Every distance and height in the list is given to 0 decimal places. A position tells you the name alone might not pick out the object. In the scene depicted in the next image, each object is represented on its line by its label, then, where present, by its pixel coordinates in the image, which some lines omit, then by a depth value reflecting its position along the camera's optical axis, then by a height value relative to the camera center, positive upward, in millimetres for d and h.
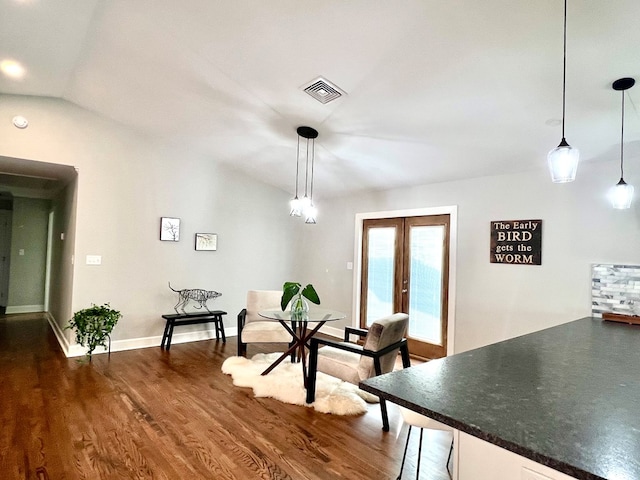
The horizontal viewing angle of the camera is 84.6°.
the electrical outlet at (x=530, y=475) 856 -551
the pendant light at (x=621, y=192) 2264 +435
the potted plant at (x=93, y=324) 4002 -956
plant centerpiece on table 3439 -469
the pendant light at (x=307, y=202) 3760 +486
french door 4461 -339
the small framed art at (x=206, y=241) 5237 +62
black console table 4703 -1051
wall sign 3627 +129
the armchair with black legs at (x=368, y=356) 2697 -887
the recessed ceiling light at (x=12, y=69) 3229 +1614
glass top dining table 3391 -698
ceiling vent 2898 +1350
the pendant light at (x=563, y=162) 1736 +467
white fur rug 3012 -1330
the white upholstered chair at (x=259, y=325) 4152 -966
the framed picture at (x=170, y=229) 4898 +214
